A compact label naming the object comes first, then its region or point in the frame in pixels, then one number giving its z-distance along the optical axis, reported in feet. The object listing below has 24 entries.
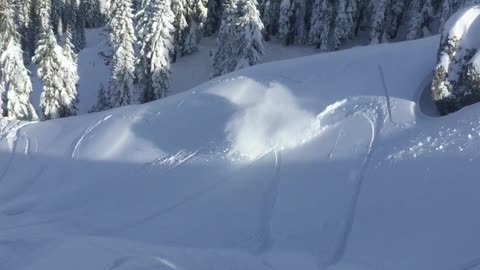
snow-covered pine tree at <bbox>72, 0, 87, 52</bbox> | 227.40
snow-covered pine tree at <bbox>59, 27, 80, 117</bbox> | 96.30
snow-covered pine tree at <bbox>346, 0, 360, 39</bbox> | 144.56
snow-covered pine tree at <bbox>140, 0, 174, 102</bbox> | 116.57
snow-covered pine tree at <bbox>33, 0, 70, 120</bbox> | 93.89
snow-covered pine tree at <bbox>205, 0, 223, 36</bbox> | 158.93
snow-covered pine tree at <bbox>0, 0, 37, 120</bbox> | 92.02
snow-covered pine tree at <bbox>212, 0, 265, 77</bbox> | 108.10
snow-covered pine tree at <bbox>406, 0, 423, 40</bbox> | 133.69
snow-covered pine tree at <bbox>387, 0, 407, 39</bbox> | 144.05
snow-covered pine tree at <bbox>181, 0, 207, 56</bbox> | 141.90
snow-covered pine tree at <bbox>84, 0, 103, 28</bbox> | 272.51
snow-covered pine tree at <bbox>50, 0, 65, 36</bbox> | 255.58
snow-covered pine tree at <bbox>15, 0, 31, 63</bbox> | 220.02
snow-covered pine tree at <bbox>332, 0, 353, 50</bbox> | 143.41
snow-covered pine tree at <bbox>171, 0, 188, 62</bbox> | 134.51
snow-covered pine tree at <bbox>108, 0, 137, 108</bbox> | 107.96
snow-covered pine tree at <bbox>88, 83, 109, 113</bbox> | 118.62
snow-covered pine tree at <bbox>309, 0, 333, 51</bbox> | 144.87
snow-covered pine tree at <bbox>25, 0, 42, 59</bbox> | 230.95
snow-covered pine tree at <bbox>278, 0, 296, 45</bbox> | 148.66
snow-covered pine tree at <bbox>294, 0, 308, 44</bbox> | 152.66
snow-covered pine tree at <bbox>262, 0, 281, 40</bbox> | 152.15
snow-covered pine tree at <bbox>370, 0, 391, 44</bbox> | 139.23
